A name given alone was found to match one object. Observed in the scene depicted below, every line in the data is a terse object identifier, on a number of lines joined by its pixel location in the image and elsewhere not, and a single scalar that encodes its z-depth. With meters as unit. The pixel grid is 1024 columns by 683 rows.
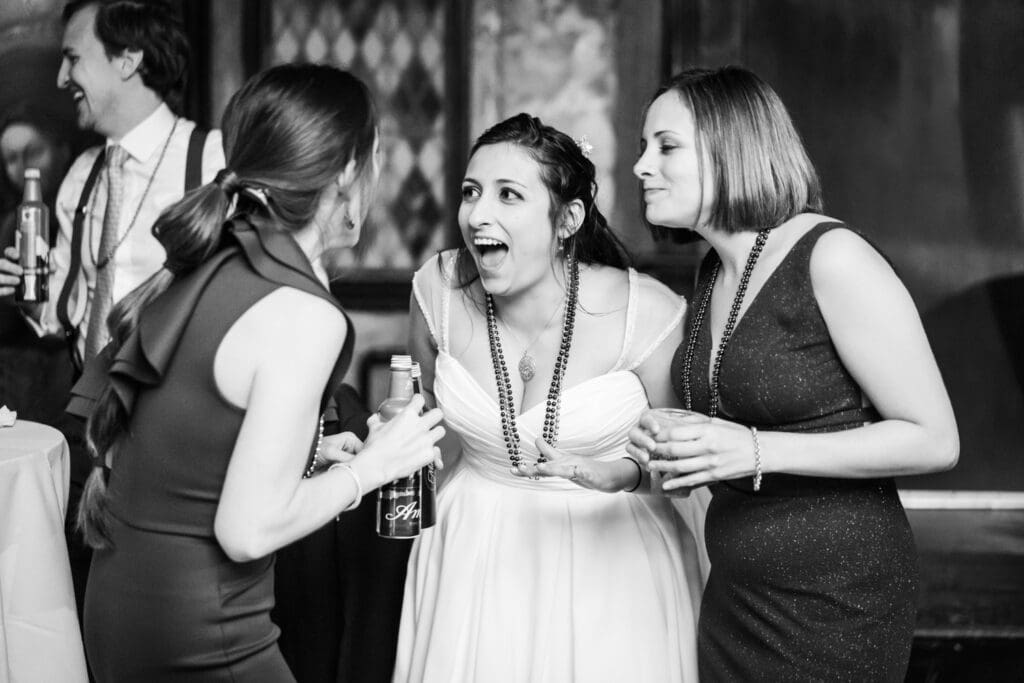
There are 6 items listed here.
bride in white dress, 2.23
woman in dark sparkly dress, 1.82
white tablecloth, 2.34
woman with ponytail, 1.45
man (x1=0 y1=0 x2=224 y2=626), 3.58
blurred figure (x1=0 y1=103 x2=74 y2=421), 4.24
